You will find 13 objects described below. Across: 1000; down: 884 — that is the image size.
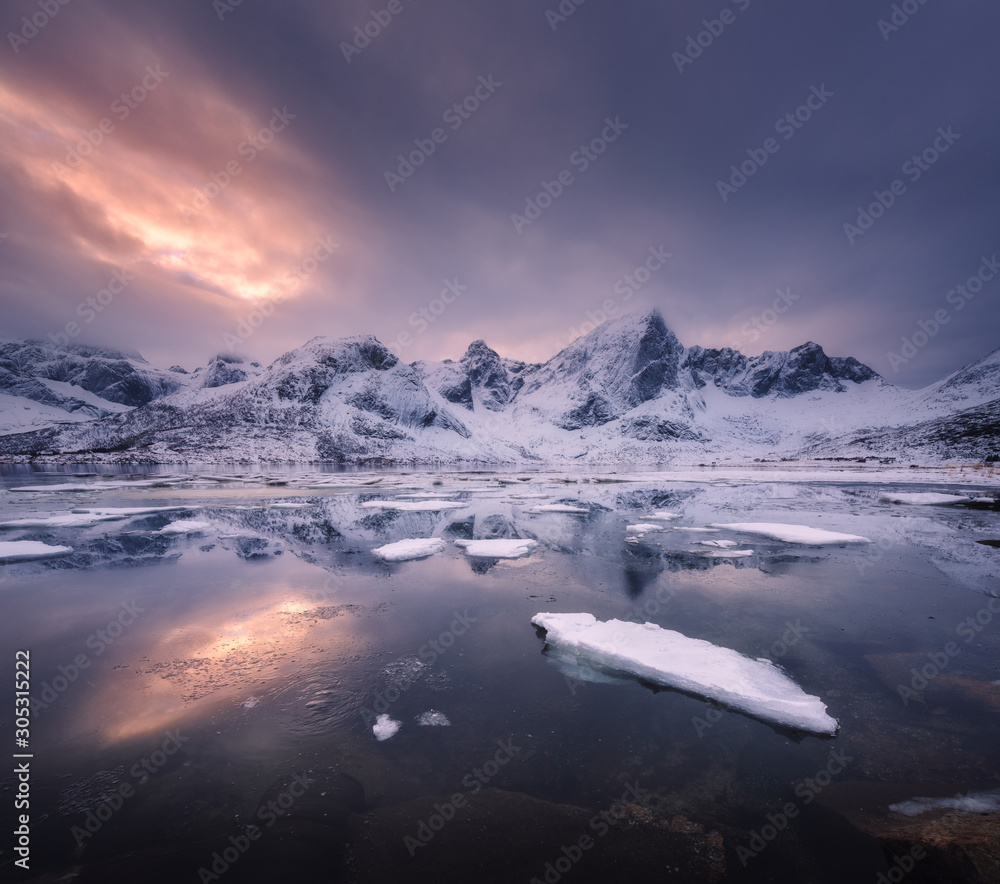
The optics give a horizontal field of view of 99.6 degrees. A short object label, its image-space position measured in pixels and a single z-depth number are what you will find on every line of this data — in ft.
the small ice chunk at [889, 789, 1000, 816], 13.88
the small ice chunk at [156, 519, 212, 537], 60.08
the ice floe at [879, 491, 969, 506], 95.20
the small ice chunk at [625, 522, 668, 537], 60.96
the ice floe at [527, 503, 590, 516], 83.61
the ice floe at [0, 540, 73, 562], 45.09
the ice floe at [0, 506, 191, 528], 65.57
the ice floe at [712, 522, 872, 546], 54.03
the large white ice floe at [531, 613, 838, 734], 19.42
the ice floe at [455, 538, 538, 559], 47.21
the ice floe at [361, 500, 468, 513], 86.36
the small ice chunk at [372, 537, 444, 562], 46.85
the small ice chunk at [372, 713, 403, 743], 17.99
